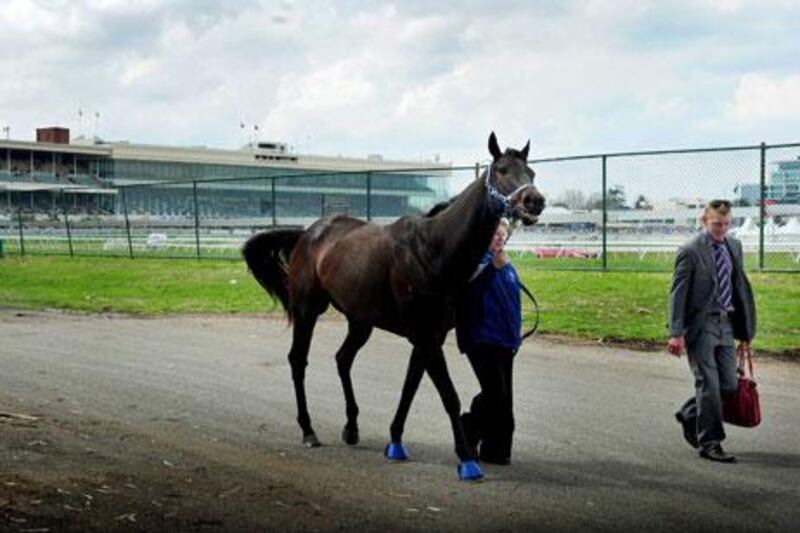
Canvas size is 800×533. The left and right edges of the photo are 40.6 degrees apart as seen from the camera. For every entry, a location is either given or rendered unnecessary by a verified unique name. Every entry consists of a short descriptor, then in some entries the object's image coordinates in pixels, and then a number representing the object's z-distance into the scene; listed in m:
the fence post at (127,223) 33.34
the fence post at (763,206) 18.00
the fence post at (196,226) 29.78
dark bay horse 7.14
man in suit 7.72
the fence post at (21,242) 38.75
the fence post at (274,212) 29.63
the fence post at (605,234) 20.25
